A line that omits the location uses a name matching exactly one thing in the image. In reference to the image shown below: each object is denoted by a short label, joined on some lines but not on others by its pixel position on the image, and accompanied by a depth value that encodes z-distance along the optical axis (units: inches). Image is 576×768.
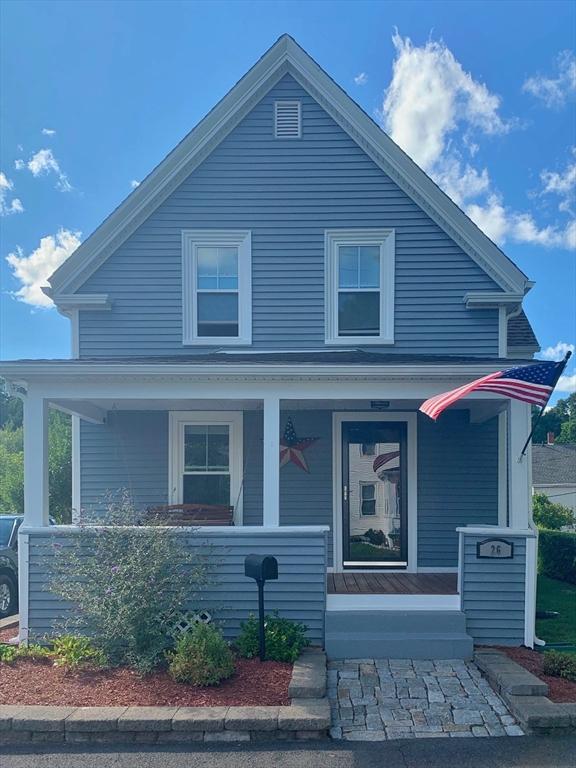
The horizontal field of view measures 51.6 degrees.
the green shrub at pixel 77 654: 224.2
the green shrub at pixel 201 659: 205.9
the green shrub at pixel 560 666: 216.7
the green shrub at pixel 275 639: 232.4
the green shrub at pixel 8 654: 232.2
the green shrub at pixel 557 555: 453.7
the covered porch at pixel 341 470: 335.6
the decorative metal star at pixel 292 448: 335.3
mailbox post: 230.1
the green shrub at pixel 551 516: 657.0
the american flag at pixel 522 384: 226.4
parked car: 356.8
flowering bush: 221.1
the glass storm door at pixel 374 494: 337.7
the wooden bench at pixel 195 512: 312.2
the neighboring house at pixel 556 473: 1076.5
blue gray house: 333.7
